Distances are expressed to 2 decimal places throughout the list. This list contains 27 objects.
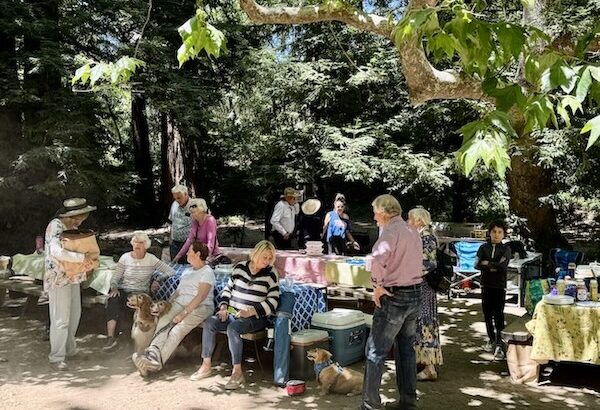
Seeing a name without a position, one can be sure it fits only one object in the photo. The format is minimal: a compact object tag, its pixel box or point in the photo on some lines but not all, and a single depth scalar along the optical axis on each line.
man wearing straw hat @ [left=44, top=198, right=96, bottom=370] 5.76
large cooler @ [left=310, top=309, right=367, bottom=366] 5.57
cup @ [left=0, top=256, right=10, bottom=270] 8.32
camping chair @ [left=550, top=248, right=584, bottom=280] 8.53
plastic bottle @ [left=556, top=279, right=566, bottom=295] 5.26
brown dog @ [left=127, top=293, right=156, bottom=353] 5.80
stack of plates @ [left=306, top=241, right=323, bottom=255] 7.91
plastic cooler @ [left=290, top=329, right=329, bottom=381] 5.23
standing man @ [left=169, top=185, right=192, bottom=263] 7.52
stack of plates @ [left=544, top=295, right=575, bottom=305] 5.01
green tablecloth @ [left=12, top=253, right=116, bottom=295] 7.00
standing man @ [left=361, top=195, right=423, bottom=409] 4.35
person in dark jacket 5.89
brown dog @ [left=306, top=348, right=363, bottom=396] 4.92
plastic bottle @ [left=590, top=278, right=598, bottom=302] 5.12
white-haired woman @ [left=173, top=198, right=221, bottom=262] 6.93
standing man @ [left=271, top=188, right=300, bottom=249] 8.67
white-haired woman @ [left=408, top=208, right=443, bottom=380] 5.29
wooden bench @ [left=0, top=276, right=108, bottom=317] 7.12
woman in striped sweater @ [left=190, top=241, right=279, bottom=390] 5.24
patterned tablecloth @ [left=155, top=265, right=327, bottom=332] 5.62
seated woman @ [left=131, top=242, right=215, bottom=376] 5.49
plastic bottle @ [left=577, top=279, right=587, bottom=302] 5.11
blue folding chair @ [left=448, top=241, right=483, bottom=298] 9.06
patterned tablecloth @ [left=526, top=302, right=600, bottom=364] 4.86
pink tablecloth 7.44
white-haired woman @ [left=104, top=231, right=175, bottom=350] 6.38
